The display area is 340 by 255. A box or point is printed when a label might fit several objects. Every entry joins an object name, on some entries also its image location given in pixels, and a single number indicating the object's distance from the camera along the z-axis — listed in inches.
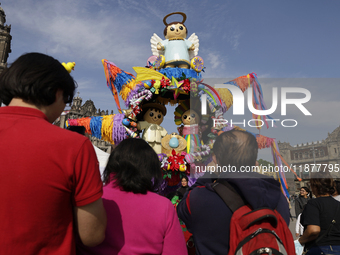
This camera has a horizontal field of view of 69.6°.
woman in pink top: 47.6
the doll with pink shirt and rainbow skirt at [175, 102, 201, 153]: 233.1
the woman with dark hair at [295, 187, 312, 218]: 213.0
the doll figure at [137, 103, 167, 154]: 233.3
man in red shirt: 34.9
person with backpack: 49.2
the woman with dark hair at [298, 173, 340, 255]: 84.4
